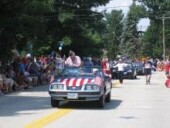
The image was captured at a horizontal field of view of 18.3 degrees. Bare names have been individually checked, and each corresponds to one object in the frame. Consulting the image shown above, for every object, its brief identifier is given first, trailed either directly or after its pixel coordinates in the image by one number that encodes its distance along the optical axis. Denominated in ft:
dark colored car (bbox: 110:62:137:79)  141.61
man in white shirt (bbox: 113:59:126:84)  115.14
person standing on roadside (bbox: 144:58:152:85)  114.28
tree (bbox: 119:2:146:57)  392.06
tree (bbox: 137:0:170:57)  313.48
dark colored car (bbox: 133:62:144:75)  173.61
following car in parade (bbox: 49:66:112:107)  55.47
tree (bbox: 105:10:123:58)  394.27
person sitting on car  73.97
